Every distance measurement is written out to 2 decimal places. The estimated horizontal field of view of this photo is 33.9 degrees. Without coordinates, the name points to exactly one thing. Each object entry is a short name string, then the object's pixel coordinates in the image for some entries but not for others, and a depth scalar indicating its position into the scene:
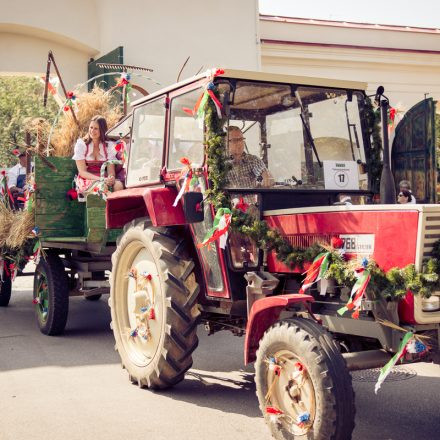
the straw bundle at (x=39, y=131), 8.05
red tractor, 3.82
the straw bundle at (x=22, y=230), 7.51
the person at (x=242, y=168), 4.76
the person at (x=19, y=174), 9.95
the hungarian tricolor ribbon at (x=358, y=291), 3.76
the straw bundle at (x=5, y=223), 8.01
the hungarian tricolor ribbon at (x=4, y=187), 8.54
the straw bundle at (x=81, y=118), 8.03
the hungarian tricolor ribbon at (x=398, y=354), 3.71
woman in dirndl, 7.24
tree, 25.66
